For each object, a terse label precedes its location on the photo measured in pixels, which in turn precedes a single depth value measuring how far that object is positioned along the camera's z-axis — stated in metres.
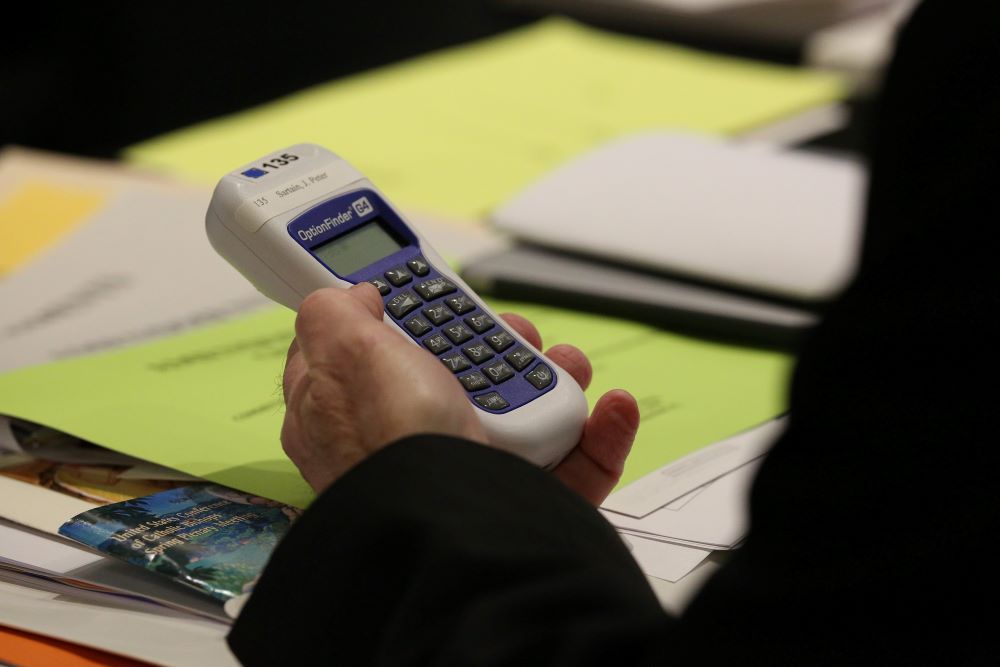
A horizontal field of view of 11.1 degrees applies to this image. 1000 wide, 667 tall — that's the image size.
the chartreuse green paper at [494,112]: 2.36
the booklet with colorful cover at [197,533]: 1.84
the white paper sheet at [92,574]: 1.85
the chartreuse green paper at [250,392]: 1.92
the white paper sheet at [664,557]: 1.87
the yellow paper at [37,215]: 2.22
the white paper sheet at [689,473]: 1.91
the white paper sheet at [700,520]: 1.89
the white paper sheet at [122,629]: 1.82
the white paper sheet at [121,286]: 2.09
